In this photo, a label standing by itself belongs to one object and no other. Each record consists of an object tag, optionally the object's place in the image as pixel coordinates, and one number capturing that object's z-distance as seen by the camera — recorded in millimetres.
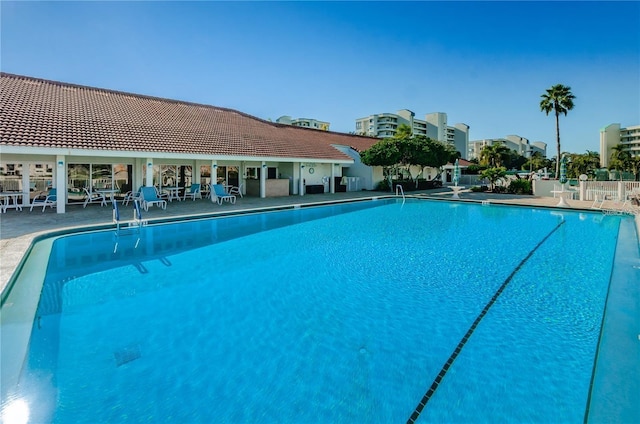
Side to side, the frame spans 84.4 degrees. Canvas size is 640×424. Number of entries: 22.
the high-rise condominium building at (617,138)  99375
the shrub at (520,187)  25109
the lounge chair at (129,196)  16516
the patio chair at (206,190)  20566
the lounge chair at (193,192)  19048
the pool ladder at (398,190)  24295
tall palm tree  34969
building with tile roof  13820
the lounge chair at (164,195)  18631
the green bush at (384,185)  27234
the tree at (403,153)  24750
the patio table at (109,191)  15629
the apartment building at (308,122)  96800
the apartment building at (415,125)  104438
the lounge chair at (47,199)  13898
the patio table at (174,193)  18625
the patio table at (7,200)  13531
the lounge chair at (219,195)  17391
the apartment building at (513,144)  127875
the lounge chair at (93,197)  15350
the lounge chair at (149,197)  15000
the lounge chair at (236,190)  21623
